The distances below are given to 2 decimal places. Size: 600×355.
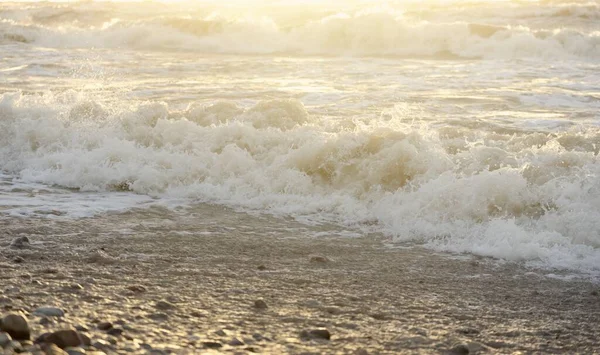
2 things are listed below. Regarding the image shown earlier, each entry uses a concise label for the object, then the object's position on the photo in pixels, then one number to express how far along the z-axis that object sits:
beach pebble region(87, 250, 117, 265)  4.82
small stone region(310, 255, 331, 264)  5.11
